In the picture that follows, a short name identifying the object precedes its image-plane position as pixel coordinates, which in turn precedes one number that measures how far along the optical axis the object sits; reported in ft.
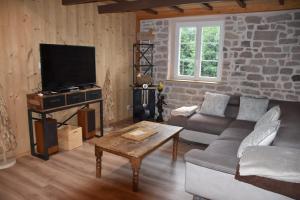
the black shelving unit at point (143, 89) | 17.95
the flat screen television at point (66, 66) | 11.97
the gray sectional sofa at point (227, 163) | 7.36
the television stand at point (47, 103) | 11.32
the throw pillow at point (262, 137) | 7.89
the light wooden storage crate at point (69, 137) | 12.76
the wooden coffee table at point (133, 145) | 8.75
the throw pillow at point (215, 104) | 14.38
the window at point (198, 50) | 16.56
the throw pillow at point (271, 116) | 9.43
